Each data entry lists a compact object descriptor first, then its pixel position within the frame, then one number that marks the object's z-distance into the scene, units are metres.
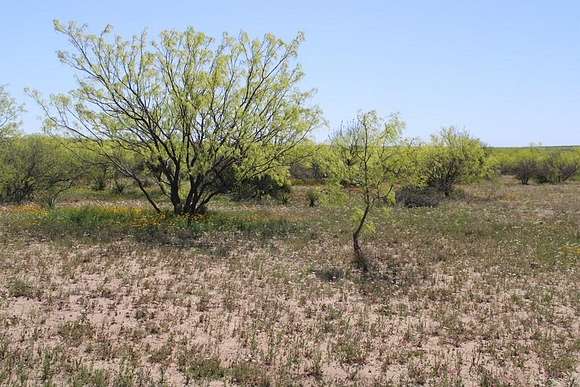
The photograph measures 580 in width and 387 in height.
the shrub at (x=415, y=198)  31.48
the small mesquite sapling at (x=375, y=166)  15.38
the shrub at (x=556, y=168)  59.03
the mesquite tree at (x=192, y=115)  19.31
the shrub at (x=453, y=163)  38.78
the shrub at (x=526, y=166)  57.83
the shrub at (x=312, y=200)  31.62
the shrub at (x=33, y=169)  29.38
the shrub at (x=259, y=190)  33.84
